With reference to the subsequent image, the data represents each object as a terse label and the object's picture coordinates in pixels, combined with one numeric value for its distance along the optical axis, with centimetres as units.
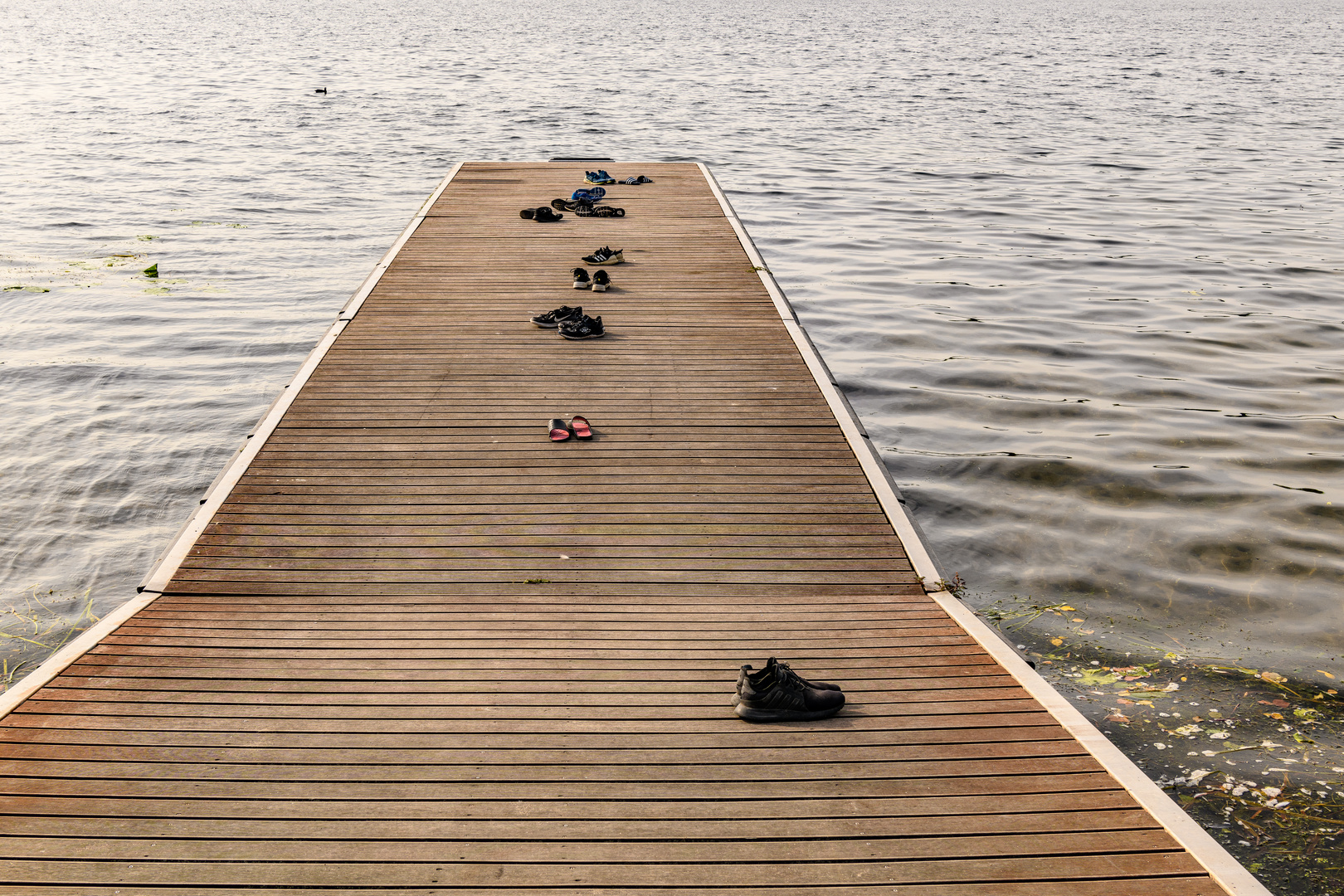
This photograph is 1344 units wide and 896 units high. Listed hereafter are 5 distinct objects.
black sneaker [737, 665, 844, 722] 445
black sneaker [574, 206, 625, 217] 1391
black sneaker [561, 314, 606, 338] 930
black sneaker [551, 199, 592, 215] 1398
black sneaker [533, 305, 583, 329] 947
